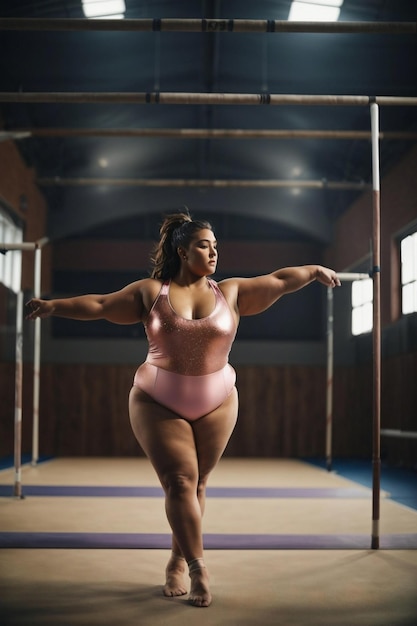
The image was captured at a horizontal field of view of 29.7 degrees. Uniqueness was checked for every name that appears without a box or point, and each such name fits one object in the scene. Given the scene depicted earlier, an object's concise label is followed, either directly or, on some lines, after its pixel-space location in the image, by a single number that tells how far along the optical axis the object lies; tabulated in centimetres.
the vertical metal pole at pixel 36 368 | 724
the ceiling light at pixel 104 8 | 832
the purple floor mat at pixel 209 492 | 649
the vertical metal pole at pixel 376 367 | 381
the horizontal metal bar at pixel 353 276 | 500
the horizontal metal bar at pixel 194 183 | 1023
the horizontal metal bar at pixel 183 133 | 654
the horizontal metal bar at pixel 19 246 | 495
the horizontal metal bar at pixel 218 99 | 420
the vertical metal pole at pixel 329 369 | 811
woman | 274
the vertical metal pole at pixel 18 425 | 563
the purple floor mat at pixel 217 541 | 382
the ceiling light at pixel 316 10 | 809
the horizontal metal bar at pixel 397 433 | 509
